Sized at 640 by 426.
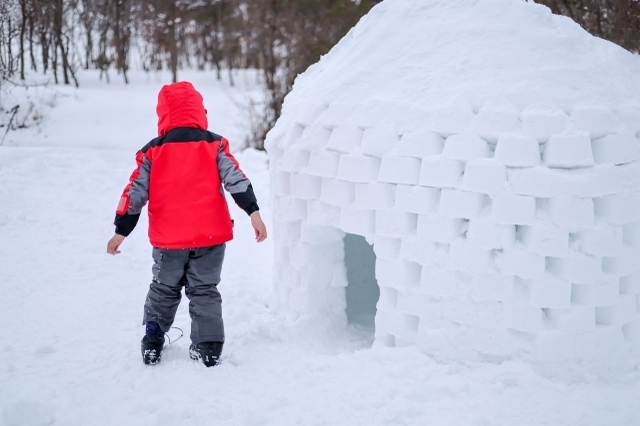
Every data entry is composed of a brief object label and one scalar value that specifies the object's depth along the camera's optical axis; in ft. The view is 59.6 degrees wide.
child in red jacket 9.65
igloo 9.03
